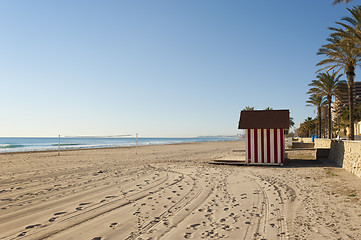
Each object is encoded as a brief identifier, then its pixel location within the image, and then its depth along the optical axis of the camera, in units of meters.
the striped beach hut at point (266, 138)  14.82
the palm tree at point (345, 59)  18.46
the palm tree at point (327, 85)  30.06
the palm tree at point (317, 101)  39.50
